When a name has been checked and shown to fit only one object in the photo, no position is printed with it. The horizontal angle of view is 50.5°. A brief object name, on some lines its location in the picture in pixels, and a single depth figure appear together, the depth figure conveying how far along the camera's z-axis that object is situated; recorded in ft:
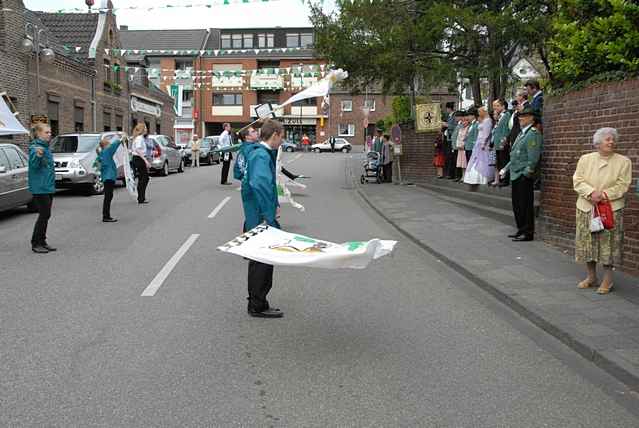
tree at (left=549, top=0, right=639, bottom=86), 27.68
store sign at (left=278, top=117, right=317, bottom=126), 240.53
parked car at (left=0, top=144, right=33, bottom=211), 42.34
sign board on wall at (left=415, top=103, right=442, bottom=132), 70.85
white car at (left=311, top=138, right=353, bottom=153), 214.48
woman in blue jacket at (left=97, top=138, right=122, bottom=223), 42.73
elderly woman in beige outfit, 22.72
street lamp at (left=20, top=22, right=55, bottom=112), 79.05
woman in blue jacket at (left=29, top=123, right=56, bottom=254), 31.55
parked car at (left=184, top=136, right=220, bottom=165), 123.95
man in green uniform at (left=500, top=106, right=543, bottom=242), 33.04
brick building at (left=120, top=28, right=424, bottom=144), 229.25
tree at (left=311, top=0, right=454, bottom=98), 57.26
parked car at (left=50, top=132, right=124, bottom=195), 58.80
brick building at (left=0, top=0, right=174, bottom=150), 80.07
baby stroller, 76.43
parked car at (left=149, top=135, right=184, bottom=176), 87.45
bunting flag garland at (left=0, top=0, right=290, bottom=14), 61.09
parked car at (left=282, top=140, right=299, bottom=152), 211.49
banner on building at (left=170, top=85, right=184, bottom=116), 168.45
